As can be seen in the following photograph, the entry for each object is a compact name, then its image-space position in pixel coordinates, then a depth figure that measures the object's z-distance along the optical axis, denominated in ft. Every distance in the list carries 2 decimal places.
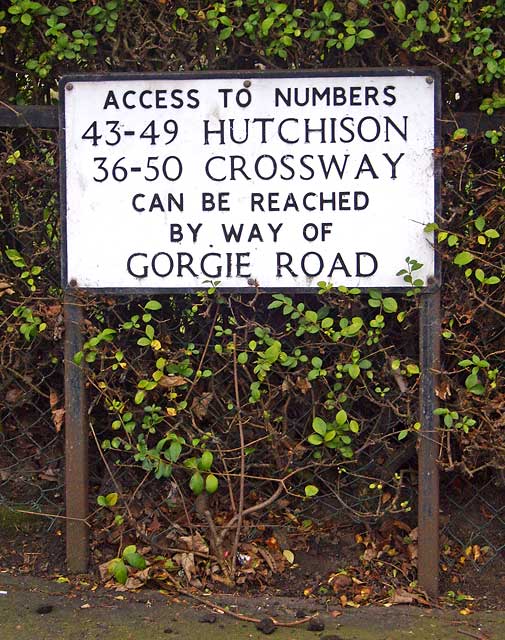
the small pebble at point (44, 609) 10.37
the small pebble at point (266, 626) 9.98
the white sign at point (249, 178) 10.57
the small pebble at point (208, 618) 10.21
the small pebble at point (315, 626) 10.04
